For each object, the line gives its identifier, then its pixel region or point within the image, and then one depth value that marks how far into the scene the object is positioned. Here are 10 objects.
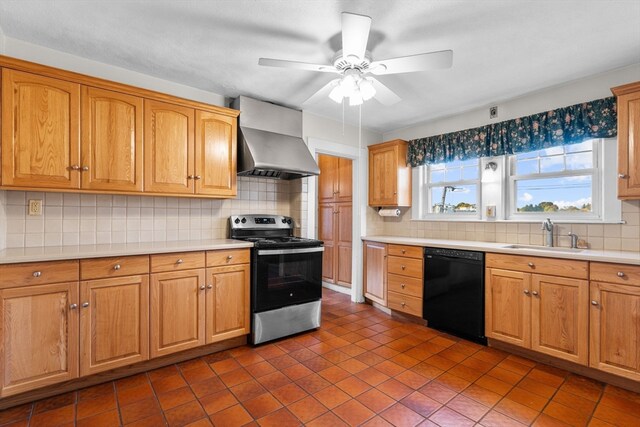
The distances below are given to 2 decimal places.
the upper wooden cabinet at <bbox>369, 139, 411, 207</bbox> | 3.86
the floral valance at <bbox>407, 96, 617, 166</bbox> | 2.51
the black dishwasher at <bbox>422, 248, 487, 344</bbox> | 2.76
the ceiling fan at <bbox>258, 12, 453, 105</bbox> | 1.63
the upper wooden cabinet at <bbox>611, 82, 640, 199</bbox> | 2.21
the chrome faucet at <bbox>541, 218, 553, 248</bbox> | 2.74
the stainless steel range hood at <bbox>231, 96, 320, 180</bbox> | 2.86
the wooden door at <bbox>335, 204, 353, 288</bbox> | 4.44
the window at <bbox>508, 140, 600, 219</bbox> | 2.69
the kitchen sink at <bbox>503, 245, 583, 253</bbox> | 2.46
